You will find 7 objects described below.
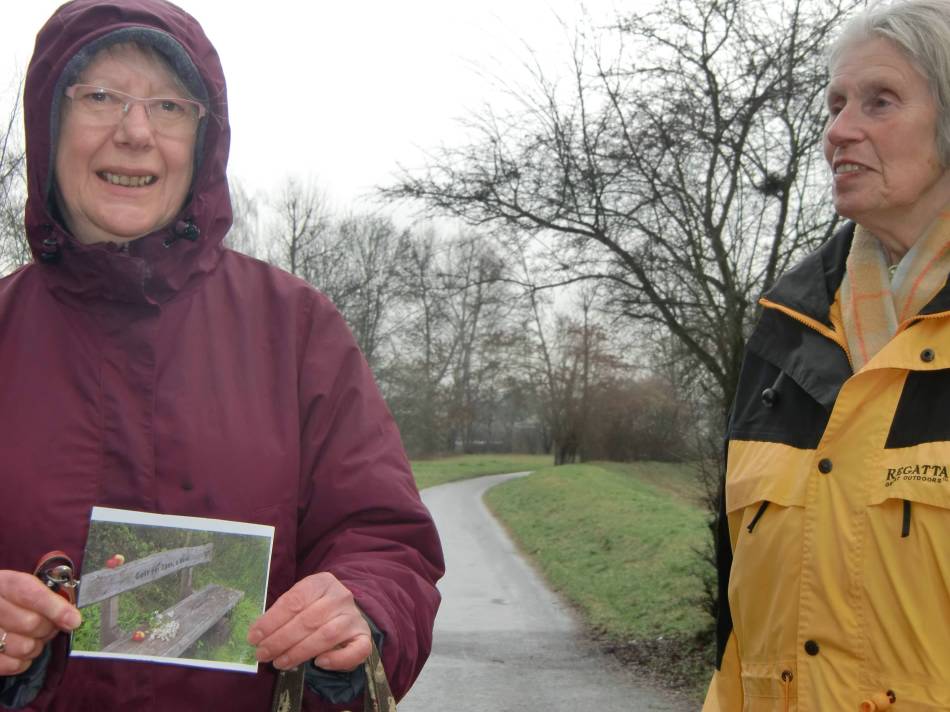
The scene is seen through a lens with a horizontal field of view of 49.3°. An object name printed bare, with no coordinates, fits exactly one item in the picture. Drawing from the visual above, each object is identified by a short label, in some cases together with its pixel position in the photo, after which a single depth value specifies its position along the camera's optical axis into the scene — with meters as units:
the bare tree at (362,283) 34.72
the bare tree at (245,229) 36.56
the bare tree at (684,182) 6.64
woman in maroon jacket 1.79
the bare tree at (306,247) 36.19
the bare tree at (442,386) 45.91
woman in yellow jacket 2.25
